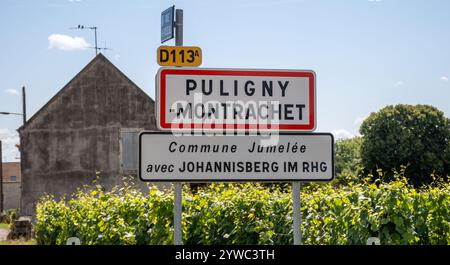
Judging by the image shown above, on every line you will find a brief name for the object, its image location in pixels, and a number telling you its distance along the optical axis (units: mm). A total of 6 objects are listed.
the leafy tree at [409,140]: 49938
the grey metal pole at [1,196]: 42816
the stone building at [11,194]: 74562
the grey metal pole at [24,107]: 33938
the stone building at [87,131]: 25844
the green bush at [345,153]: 60031
